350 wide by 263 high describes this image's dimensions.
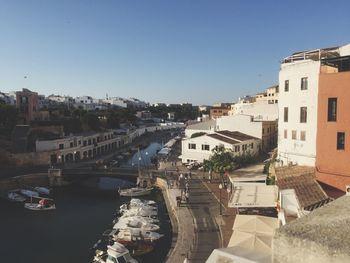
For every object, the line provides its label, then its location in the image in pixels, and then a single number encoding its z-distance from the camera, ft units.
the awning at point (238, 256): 39.37
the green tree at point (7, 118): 272.66
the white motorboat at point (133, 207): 142.70
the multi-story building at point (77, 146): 238.89
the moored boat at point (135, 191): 181.06
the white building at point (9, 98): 526.16
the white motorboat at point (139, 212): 135.85
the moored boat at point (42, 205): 163.94
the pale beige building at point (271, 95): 386.24
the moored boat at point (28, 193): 180.23
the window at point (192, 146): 210.79
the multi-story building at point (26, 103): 333.42
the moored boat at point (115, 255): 99.66
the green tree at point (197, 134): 264.13
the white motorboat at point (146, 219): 127.03
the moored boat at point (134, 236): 115.34
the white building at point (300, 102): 108.68
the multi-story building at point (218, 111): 474.49
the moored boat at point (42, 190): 188.74
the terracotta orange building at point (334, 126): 94.48
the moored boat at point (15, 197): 178.09
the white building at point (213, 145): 197.57
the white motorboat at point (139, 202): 148.41
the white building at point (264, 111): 265.28
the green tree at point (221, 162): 173.78
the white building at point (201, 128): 278.60
